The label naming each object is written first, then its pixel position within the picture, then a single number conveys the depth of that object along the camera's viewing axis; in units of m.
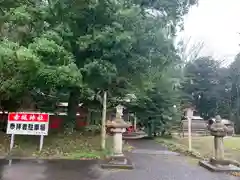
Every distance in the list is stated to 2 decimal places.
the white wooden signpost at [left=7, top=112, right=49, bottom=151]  7.73
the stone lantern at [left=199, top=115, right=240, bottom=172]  6.24
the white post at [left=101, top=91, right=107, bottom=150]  8.11
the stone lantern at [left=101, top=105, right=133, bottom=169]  6.41
